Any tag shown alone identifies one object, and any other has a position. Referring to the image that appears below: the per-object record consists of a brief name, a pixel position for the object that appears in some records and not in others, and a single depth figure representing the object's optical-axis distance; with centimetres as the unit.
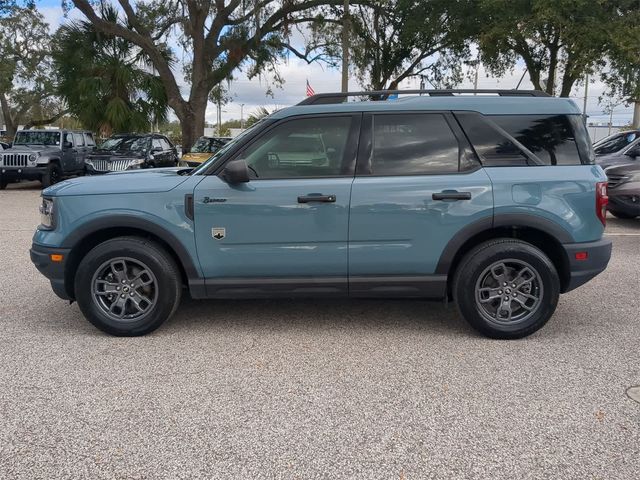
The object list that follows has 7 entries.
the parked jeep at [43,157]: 1596
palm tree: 2000
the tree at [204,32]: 1858
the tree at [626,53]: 1490
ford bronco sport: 430
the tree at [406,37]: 1833
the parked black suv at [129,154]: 1527
